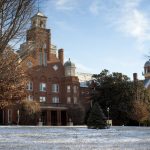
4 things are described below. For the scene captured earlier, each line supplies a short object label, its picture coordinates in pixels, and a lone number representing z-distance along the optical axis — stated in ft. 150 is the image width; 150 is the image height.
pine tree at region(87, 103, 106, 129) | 167.12
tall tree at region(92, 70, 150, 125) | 262.14
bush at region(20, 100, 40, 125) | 238.89
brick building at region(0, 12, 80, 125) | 273.54
